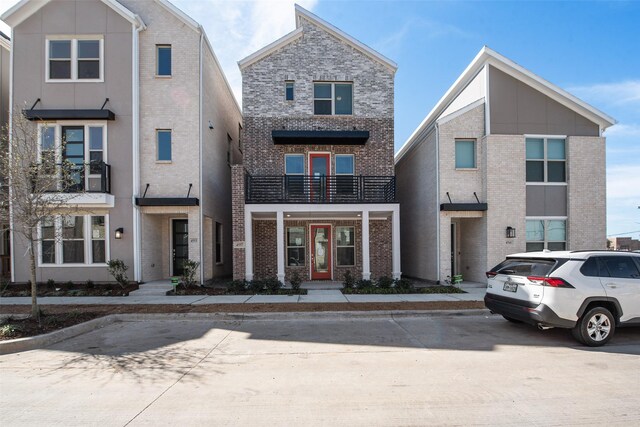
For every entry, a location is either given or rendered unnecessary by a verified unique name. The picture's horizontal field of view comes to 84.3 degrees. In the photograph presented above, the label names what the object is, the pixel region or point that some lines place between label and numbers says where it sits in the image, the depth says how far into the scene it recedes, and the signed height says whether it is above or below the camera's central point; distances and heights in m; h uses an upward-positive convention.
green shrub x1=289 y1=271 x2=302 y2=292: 11.97 -2.27
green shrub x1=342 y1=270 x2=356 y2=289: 12.27 -2.29
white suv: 6.44 -1.45
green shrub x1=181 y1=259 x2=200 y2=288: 12.24 -1.93
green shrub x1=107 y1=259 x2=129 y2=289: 12.02 -1.78
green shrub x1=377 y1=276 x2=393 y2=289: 12.12 -2.29
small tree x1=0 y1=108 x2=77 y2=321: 7.72 +0.76
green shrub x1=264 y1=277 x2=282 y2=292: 11.84 -2.28
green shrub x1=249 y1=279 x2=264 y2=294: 11.80 -2.31
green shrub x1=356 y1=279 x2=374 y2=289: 12.12 -2.34
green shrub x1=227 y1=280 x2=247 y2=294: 11.77 -2.34
